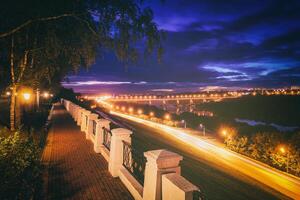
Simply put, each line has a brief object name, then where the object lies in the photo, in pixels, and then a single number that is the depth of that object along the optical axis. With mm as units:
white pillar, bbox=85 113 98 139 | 16497
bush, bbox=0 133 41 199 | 5926
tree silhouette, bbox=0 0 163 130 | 8828
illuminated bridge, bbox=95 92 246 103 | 187000
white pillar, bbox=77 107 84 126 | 22500
